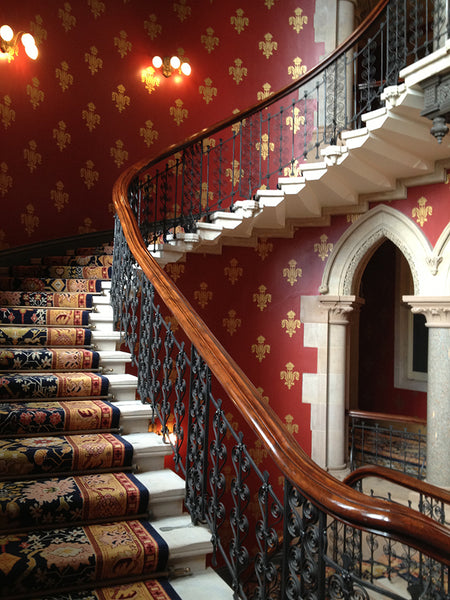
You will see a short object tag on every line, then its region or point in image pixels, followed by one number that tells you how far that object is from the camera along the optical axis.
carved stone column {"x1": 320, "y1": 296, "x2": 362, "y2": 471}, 5.91
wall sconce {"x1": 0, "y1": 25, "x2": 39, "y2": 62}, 5.46
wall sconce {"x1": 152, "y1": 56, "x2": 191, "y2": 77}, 7.09
